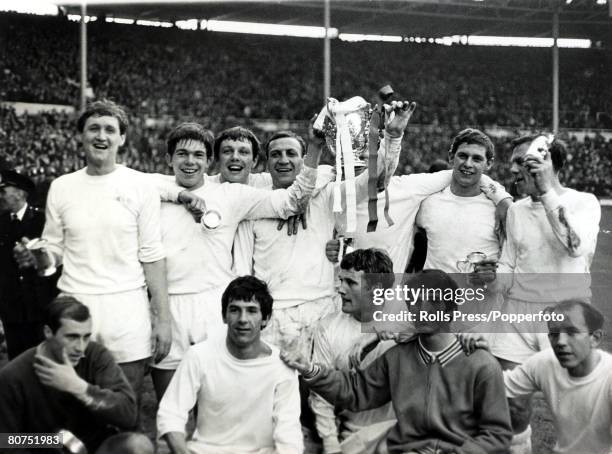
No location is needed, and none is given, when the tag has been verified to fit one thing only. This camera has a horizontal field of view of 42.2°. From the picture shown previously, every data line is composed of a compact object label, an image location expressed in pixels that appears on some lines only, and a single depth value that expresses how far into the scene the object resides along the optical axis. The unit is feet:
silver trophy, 13.56
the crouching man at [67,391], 10.90
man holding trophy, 13.62
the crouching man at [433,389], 11.03
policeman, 17.70
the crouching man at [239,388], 11.82
